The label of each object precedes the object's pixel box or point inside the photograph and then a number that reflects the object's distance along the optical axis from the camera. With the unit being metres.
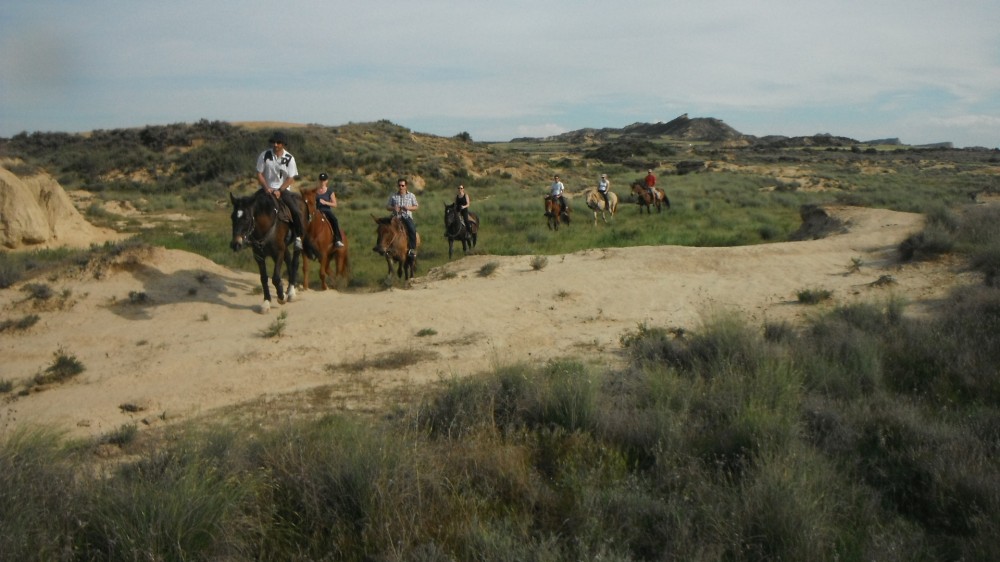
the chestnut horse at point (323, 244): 13.12
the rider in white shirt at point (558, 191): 24.72
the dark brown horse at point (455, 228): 18.44
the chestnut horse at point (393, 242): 14.77
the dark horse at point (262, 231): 10.89
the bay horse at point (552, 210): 24.86
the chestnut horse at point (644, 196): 29.97
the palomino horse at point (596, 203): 27.08
